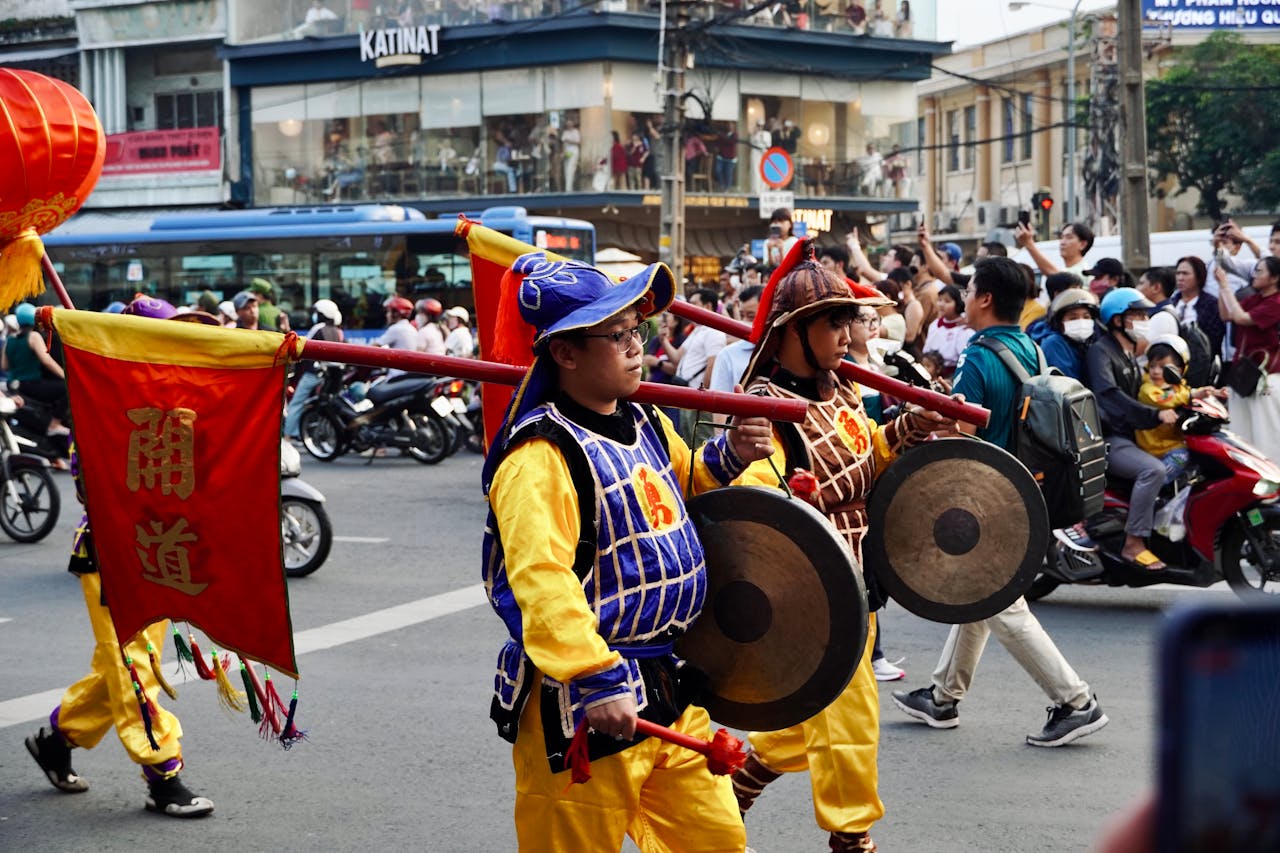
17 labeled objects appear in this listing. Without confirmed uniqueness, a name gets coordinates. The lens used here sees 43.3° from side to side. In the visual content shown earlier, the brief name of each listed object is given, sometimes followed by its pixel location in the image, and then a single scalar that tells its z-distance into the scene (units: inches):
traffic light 904.3
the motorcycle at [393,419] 660.7
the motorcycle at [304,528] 393.4
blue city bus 999.6
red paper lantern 205.5
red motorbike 319.6
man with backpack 231.9
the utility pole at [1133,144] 530.0
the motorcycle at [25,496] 459.2
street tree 1798.7
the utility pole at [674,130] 812.6
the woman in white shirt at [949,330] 431.8
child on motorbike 333.4
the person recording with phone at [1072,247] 425.9
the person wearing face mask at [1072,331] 331.0
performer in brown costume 163.2
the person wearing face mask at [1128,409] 327.3
